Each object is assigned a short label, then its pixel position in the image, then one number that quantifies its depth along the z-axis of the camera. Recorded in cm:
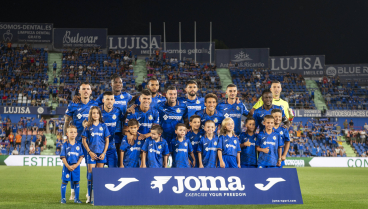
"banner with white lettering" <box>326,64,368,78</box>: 4372
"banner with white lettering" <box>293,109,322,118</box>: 3086
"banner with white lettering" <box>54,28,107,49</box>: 3788
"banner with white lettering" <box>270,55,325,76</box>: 4206
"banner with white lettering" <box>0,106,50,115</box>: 2673
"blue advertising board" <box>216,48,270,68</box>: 4181
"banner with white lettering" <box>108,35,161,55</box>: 3884
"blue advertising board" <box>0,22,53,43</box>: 3722
